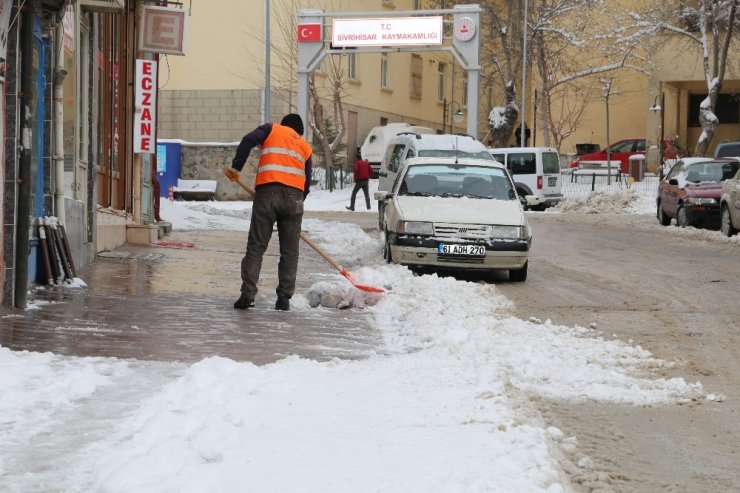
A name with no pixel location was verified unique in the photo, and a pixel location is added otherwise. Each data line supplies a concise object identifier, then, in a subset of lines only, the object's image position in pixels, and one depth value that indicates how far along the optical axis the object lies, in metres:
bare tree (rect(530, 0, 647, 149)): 51.16
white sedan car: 14.28
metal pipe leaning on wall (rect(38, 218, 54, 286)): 11.41
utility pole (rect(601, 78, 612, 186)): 44.62
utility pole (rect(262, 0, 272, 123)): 40.31
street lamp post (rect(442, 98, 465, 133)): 57.04
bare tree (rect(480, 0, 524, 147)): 50.38
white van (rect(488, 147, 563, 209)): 36.91
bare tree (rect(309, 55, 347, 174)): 45.44
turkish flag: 36.78
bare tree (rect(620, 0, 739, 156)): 41.86
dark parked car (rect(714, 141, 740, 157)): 33.09
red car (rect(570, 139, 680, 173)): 50.03
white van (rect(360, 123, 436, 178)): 46.19
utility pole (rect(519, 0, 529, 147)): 49.53
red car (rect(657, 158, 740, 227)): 25.30
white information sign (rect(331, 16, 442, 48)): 37.72
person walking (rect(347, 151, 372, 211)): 34.89
